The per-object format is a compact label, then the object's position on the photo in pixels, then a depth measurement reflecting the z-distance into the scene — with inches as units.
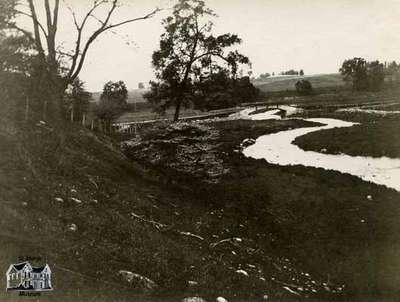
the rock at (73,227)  425.7
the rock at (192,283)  383.0
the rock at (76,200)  505.4
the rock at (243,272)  444.8
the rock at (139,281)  353.7
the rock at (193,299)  347.9
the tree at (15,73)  853.5
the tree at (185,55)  1766.7
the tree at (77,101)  1441.9
